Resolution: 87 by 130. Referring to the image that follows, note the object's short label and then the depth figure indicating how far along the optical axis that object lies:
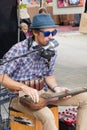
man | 2.78
